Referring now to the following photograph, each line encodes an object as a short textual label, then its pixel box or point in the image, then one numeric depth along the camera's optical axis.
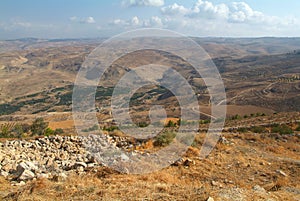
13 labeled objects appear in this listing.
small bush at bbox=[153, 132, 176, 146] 14.93
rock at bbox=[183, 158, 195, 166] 11.51
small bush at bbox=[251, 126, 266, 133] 21.63
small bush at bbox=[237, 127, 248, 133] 22.08
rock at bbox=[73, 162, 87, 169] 10.63
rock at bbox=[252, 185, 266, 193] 8.63
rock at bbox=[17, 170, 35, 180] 9.38
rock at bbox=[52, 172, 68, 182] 8.98
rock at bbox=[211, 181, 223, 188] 9.47
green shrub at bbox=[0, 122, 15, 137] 24.98
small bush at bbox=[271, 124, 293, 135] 20.17
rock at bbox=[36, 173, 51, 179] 9.27
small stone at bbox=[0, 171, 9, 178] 9.73
